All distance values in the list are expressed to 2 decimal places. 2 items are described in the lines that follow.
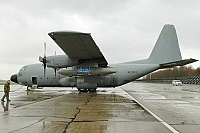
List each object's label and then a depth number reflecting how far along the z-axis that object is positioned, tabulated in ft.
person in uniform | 49.48
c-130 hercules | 72.38
